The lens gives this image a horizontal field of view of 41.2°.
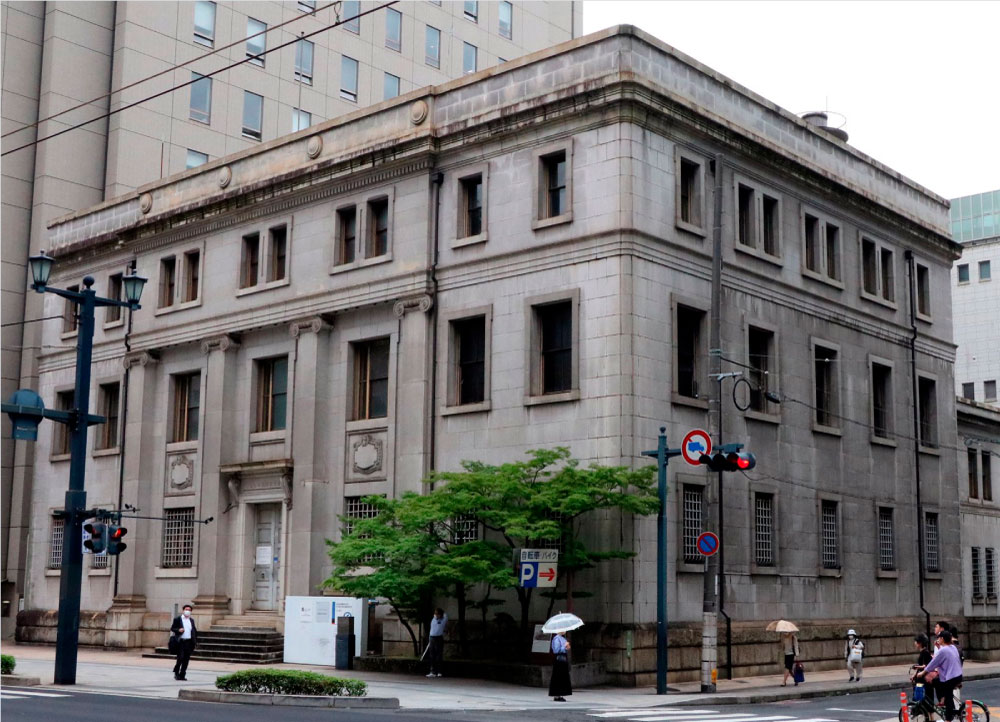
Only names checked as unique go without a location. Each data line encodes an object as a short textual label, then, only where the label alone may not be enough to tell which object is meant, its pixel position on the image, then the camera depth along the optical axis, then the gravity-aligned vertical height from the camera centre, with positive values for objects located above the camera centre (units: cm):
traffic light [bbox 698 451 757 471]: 2698 +227
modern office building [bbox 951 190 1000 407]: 7994 +1553
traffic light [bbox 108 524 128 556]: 2845 +59
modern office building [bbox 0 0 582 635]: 5347 +2042
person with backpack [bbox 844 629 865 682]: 3344 -201
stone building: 3334 +660
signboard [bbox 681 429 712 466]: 2838 +273
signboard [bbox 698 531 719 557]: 2844 +62
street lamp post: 2767 +183
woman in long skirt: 2709 -204
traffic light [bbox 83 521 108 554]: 2792 +60
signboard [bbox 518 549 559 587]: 3017 +8
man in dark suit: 3097 -169
